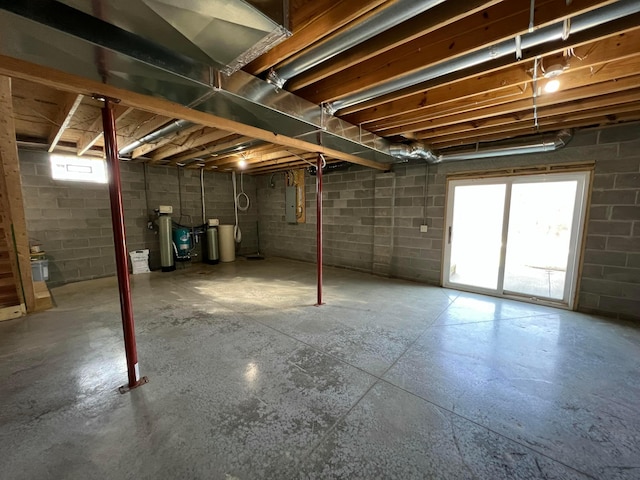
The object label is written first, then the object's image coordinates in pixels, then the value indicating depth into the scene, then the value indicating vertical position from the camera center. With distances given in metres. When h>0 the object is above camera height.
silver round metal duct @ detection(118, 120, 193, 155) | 2.75 +0.94
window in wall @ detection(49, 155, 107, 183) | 4.19 +0.75
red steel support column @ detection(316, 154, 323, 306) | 3.32 -0.10
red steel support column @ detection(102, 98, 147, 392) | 1.65 -0.17
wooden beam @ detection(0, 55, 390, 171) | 1.34 +0.76
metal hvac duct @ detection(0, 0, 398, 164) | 1.08 +0.79
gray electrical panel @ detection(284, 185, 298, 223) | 6.18 +0.18
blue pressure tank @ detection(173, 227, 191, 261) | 5.40 -0.65
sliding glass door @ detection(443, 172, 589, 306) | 3.27 -0.44
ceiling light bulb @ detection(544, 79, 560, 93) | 1.92 +0.96
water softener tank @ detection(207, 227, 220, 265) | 5.90 -0.78
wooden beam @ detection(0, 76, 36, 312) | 2.78 +0.16
